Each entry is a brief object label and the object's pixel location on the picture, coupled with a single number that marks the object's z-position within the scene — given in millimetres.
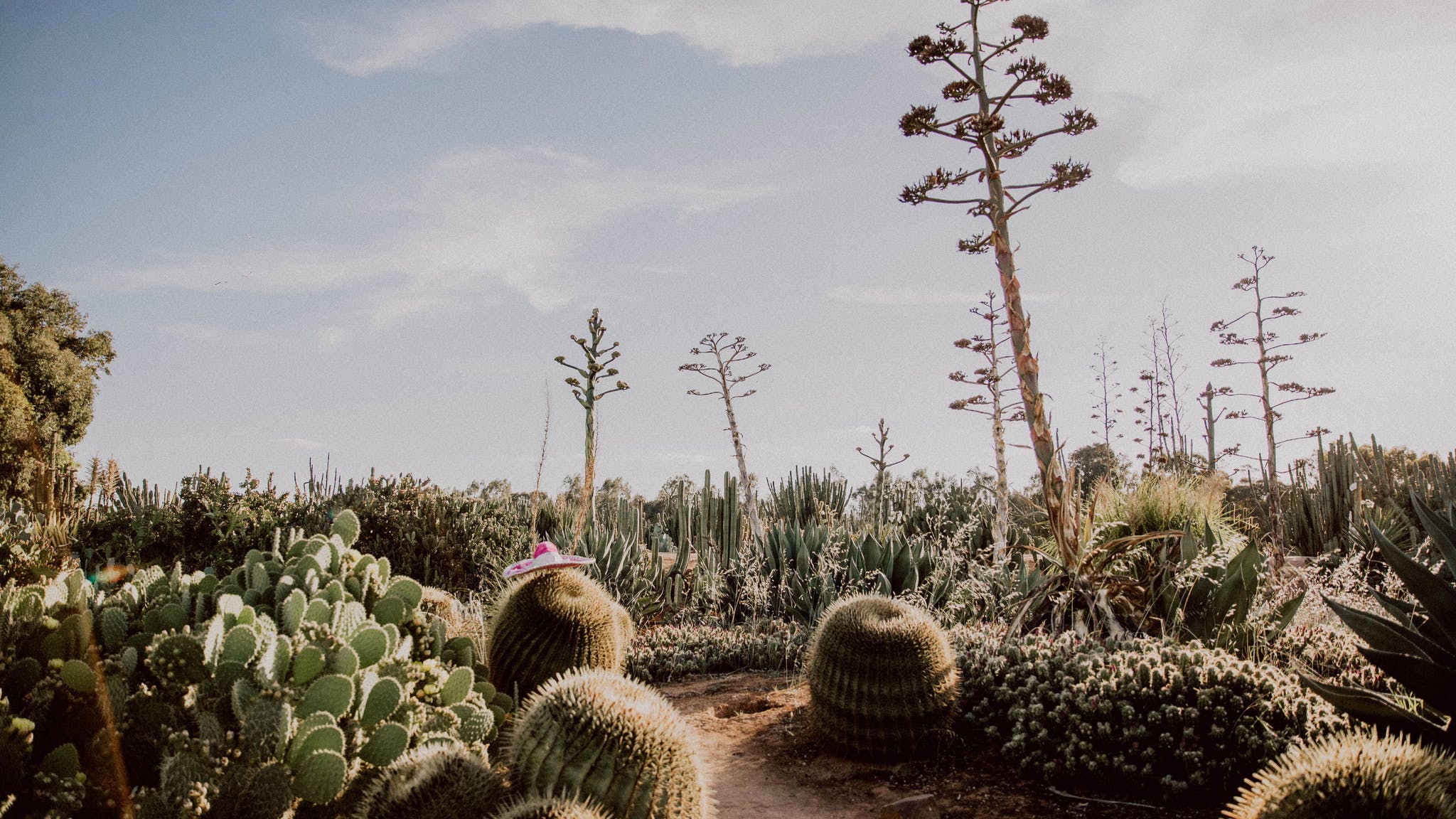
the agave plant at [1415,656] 2629
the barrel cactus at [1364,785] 2025
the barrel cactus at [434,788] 2189
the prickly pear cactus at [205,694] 2043
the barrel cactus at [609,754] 2496
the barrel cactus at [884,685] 4211
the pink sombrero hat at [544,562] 4051
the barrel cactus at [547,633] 3939
